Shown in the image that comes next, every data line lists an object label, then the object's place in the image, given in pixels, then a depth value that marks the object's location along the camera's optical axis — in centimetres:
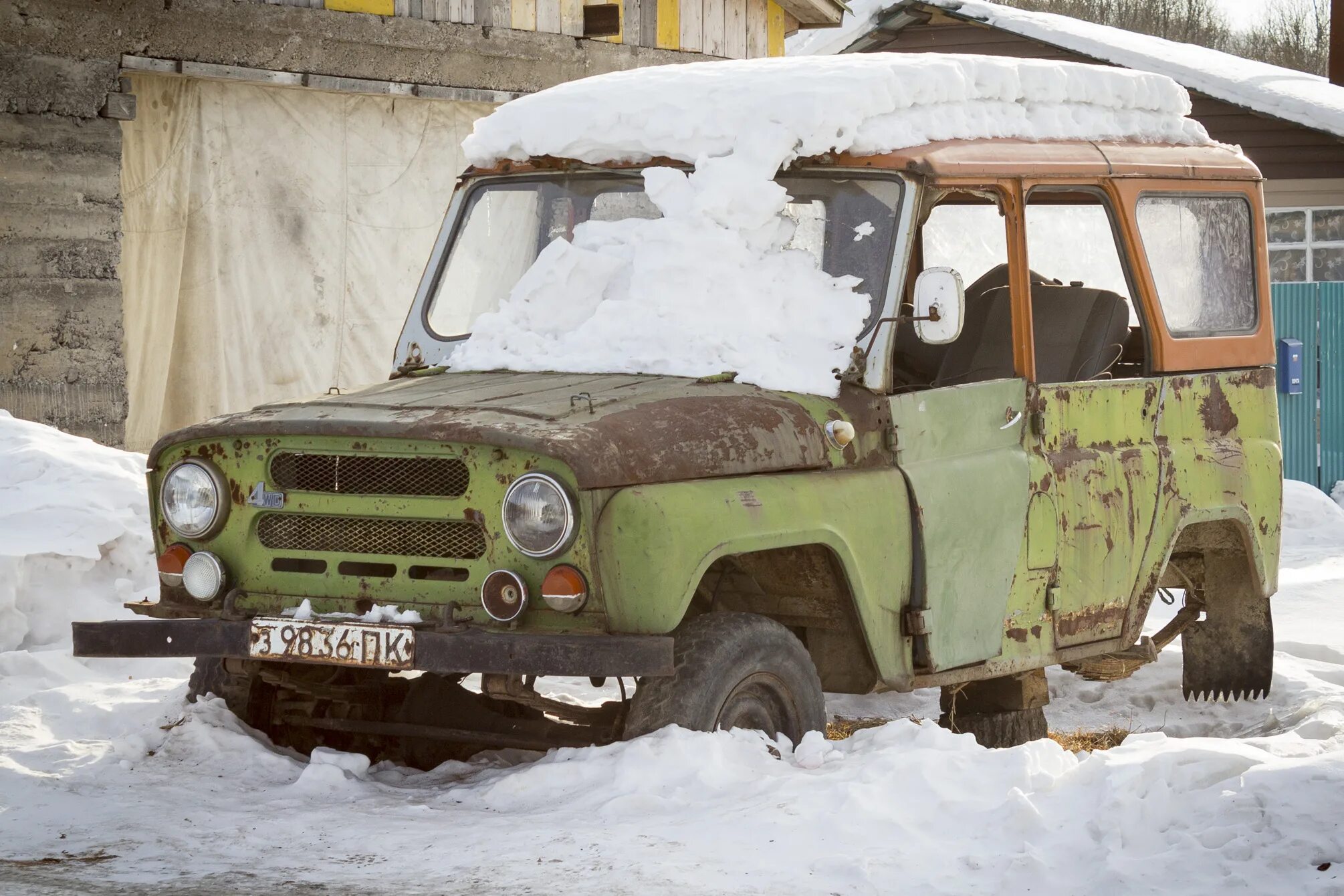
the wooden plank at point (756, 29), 1461
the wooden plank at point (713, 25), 1424
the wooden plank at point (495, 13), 1266
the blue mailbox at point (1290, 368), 1641
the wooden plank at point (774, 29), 1480
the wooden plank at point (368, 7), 1185
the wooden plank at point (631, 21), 1362
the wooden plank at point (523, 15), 1287
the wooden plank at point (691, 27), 1404
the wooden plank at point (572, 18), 1324
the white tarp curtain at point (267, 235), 1131
